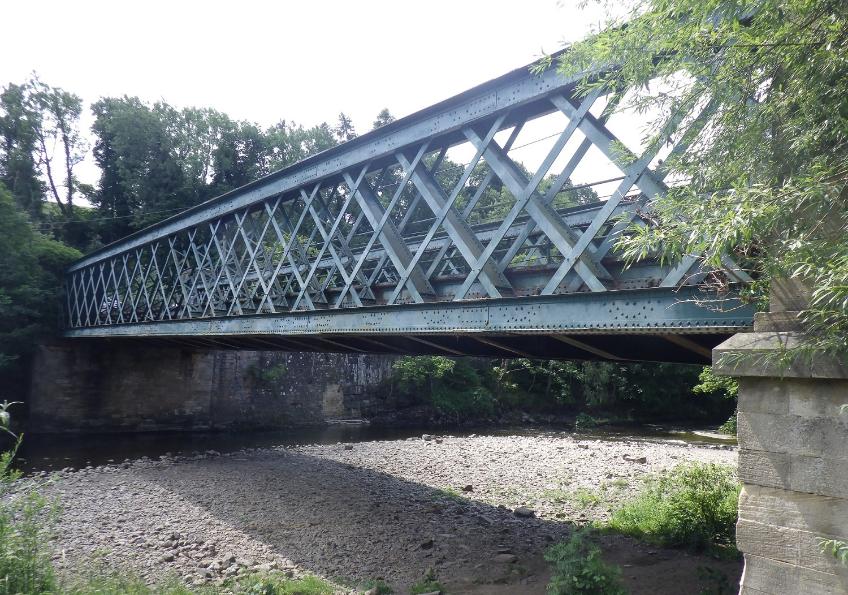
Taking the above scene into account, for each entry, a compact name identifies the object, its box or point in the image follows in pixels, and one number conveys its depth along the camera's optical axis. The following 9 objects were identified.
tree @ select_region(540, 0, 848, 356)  3.44
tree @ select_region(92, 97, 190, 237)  36.06
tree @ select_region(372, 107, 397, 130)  44.84
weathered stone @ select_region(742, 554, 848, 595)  3.71
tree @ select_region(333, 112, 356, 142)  49.12
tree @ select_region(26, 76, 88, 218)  37.96
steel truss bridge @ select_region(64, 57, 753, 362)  5.55
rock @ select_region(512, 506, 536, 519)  10.46
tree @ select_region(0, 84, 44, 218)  36.12
